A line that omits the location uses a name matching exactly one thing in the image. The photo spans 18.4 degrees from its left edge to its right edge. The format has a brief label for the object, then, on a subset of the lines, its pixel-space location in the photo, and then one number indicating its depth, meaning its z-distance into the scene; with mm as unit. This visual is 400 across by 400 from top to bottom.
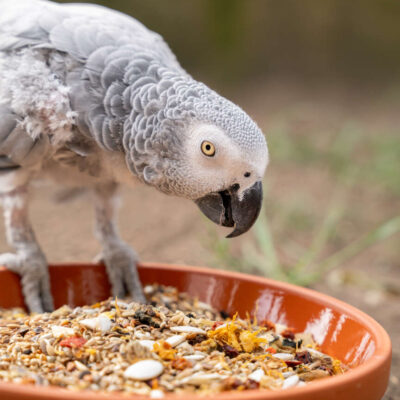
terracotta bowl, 531
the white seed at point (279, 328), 658
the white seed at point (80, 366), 569
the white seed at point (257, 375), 568
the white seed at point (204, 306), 701
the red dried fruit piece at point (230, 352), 596
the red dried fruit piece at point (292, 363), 600
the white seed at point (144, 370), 559
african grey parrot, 664
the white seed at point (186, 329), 609
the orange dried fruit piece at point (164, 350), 577
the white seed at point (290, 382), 568
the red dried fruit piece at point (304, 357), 611
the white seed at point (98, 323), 605
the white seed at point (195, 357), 581
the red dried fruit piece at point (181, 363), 572
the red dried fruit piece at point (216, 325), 620
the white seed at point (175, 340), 593
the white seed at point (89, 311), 643
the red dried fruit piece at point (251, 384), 559
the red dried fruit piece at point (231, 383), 557
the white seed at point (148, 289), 738
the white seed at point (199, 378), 558
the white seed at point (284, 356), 605
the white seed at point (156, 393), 538
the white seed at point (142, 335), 599
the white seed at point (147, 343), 583
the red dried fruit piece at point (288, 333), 653
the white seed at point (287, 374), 581
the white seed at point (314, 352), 624
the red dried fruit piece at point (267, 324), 665
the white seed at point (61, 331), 598
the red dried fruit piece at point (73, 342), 585
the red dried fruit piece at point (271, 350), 611
